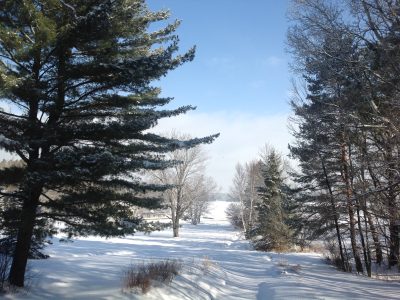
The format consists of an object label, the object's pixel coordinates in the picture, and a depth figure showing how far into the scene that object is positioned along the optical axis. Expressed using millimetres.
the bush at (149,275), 8828
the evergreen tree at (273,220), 28922
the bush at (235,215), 55328
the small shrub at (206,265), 13038
